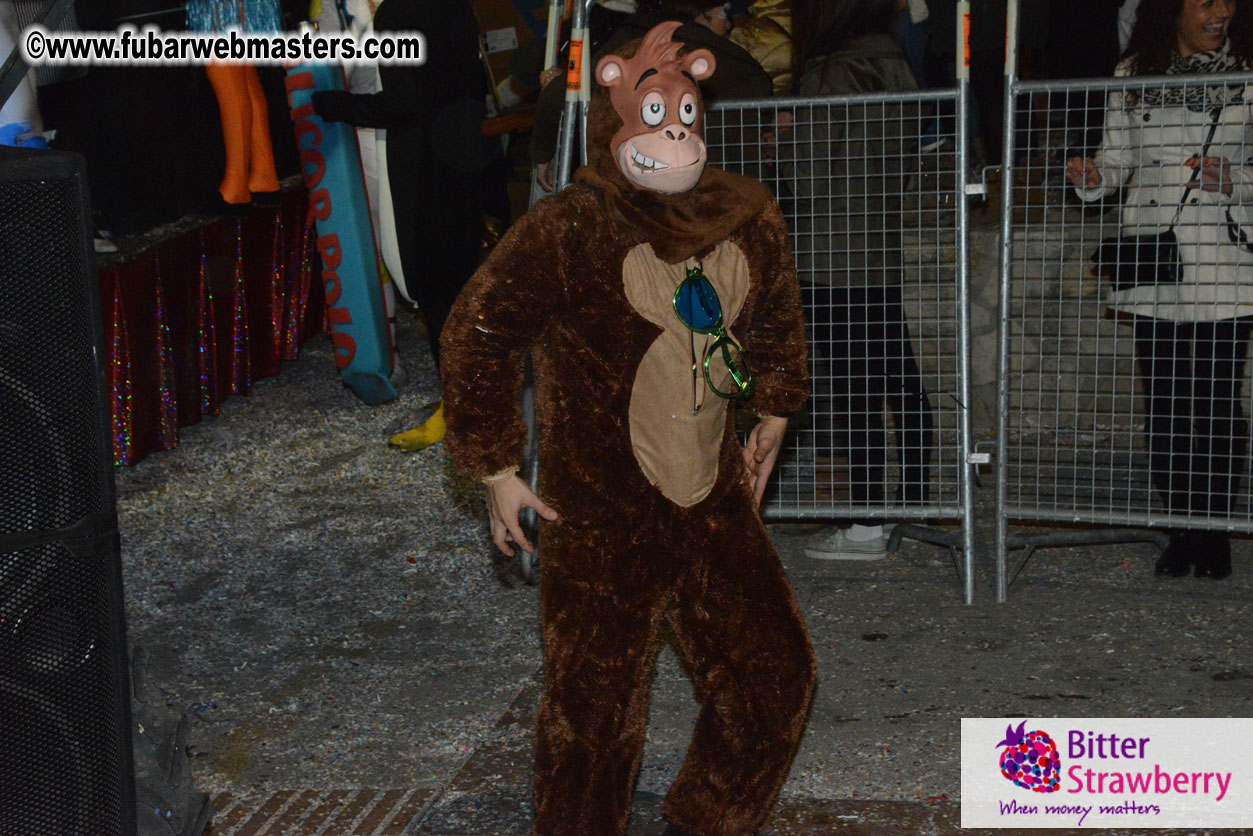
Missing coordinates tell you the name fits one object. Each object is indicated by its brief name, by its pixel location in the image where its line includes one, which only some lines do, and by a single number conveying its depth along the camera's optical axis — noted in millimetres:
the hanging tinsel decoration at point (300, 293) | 7555
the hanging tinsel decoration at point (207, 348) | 6664
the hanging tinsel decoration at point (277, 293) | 7254
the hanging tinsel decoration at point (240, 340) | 6910
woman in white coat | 4324
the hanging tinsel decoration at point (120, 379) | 5980
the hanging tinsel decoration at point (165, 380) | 6297
